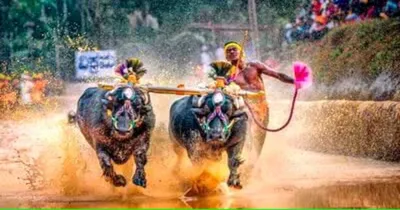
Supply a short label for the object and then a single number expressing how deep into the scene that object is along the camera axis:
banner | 54.21
